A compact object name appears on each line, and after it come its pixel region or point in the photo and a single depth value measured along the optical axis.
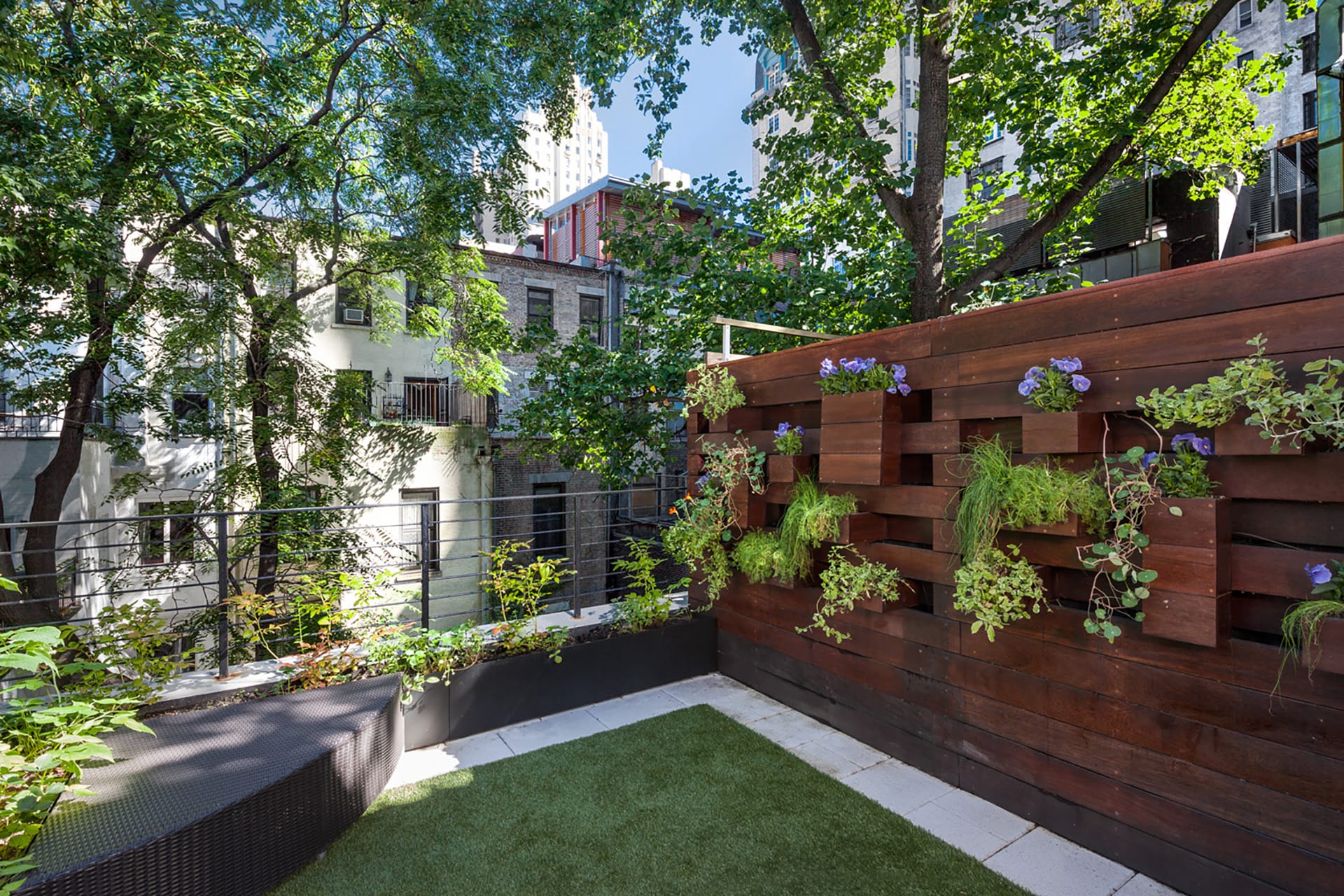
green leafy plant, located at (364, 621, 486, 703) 2.98
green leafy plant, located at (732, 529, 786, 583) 3.20
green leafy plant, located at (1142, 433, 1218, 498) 1.82
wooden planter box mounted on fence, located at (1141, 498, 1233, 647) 1.73
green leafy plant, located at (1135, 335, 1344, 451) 1.54
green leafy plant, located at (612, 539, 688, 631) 3.81
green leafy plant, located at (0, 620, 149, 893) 1.59
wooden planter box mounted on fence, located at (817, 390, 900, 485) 2.68
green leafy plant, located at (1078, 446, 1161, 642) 1.88
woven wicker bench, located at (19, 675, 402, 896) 1.62
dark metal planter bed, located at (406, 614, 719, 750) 3.01
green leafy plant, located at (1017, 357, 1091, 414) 2.08
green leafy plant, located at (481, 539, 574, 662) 3.38
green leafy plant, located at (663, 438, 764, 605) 3.47
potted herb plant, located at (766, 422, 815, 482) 3.21
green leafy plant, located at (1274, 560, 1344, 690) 1.56
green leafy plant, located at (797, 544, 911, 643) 2.78
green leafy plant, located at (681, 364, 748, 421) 3.62
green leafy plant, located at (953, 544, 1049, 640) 2.22
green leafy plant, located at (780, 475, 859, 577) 2.92
